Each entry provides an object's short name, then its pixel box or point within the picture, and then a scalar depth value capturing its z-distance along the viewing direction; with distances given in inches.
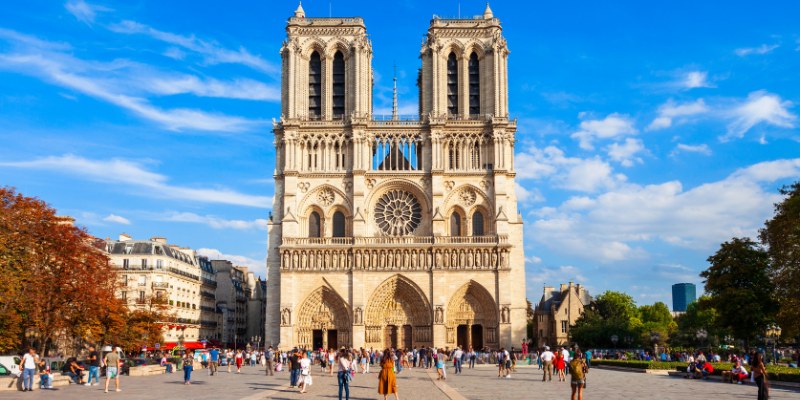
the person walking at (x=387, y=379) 767.1
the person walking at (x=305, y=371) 976.3
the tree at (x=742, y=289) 1616.6
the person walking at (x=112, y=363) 985.5
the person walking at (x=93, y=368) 1134.3
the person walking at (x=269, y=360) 1462.8
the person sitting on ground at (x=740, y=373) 1139.3
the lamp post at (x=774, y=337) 1755.2
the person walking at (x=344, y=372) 829.2
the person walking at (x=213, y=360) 1464.1
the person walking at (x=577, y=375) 746.8
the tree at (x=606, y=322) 2573.8
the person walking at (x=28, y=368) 956.6
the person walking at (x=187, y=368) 1151.0
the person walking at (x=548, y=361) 1243.2
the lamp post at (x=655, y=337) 2721.7
